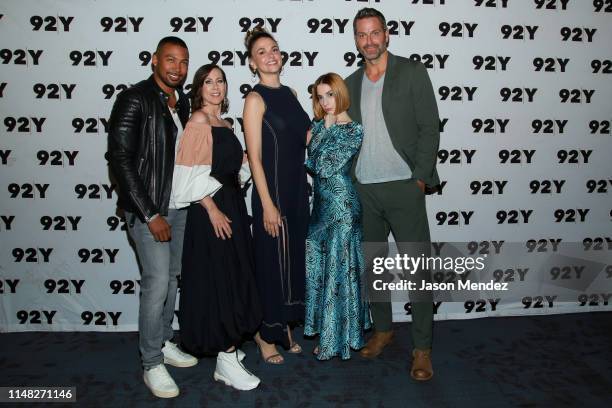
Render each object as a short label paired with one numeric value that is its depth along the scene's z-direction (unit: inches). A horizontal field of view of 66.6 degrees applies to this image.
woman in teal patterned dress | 111.0
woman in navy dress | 112.1
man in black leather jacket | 99.2
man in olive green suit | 112.3
